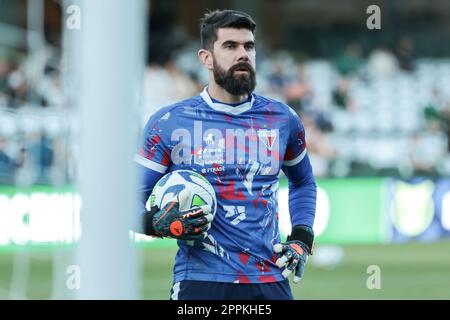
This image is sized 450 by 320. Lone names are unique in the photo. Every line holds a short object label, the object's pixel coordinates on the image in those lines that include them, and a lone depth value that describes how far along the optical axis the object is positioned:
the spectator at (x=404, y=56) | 22.97
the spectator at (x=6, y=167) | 14.85
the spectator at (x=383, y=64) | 22.47
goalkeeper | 5.07
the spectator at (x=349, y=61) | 22.36
